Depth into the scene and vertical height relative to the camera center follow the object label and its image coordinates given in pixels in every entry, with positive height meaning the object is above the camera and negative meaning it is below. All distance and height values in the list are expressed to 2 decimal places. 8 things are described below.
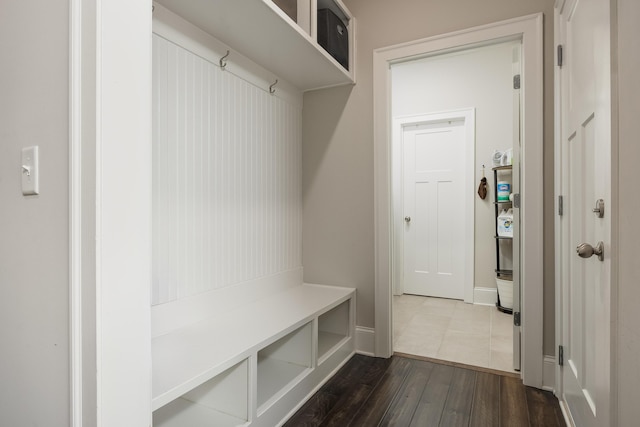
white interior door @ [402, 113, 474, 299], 3.80 +0.07
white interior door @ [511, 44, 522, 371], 2.06 -0.05
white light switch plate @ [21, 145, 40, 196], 0.81 +0.10
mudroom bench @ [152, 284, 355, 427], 1.29 -0.61
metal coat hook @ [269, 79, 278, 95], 2.27 +0.82
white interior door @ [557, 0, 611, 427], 1.06 +0.04
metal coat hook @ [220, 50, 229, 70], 1.86 +0.82
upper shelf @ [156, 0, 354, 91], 1.53 +0.91
